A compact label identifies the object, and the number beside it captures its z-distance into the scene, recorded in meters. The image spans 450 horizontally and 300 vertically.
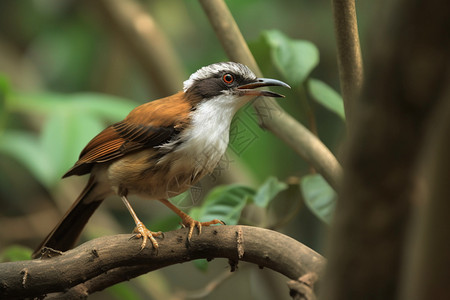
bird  5.81
